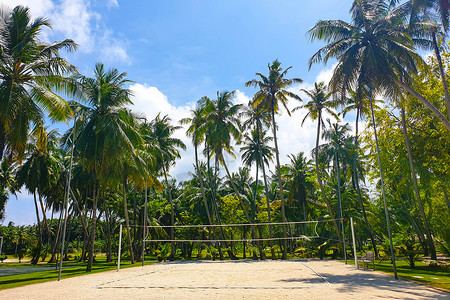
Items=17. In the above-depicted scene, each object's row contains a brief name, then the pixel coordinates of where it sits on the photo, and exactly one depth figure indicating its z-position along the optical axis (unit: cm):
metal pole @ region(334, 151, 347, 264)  2715
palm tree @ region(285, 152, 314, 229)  3312
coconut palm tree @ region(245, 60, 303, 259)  2716
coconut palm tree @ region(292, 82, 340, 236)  2705
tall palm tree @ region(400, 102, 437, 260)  1636
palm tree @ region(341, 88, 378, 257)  2600
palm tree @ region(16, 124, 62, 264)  2767
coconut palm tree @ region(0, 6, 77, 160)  1151
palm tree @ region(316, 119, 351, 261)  3063
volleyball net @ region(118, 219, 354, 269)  2891
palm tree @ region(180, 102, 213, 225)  2980
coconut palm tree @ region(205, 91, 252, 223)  2827
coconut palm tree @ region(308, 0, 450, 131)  1381
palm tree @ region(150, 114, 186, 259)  3064
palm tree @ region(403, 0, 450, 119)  1178
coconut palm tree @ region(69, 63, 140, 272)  1734
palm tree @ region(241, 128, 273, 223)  3203
